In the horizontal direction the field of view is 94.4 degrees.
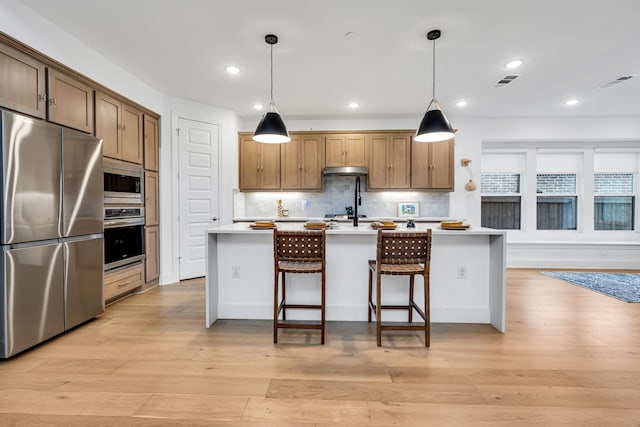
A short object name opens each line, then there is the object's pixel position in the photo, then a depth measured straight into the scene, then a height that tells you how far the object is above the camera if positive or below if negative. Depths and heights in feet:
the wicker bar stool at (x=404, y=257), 7.55 -1.24
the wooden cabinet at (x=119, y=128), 10.56 +3.10
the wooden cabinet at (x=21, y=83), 7.29 +3.30
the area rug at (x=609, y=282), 12.26 -3.41
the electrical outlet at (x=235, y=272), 9.60 -2.03
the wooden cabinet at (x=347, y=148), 16.70 +3.47
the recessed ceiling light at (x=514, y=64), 10.46 +5.26
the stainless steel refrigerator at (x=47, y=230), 6.88 -0.56
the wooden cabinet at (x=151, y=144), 12.96 +2.95
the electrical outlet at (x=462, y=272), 9.28 -1.94
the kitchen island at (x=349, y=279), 9.23 -2.18
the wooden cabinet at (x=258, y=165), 16.93 +2.56
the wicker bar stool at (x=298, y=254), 7.79 -1.18
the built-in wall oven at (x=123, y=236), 10.53 -1.02
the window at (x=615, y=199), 18.48 +0.70
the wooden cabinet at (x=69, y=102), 8.61 +3.35
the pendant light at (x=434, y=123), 8.71 +2.57
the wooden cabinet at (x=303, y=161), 16.79 +2.76
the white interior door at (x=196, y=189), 14.40 +1.03
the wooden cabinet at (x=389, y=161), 16.56 +2.73
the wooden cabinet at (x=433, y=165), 16.44 +2.50
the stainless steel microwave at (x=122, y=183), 10.55 +1.01
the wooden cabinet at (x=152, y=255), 12.90 -2.04
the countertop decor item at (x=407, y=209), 17.19 +0.05
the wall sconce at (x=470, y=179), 16.96 +1.78
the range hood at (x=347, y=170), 15.83 +2.12
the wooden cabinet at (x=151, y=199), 12.85 +0.46
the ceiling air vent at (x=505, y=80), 11.75 +5.32
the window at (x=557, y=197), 18.57 +0.82
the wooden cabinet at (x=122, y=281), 10.60 -2.76
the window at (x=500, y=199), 18.56 +0.69
